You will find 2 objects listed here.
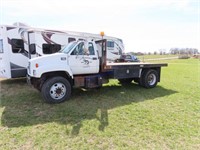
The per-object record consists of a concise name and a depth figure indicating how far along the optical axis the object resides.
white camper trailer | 8.24
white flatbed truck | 5.57
